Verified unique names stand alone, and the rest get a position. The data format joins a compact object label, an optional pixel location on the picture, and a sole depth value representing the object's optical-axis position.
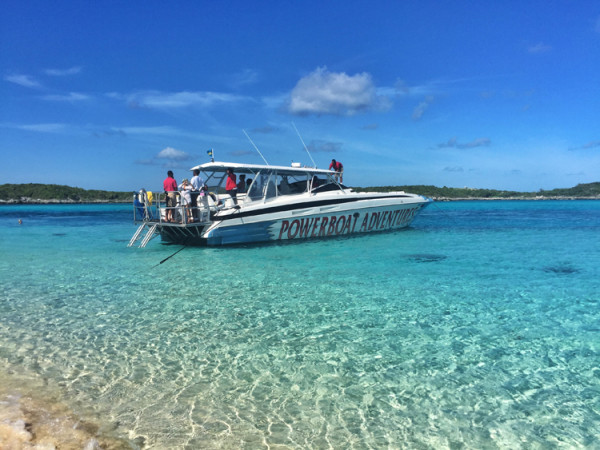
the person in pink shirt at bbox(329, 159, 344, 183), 17.66
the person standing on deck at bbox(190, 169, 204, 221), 13.87
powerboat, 14.04
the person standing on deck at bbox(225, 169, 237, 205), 14.47
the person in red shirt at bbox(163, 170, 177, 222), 14.45
